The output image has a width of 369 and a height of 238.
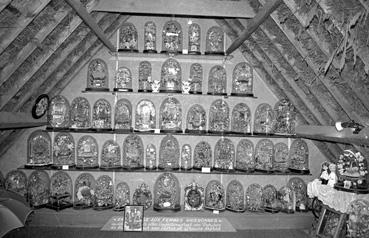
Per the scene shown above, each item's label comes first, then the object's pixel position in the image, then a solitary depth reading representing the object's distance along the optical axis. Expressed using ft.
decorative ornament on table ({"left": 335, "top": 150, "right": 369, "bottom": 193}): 12.71
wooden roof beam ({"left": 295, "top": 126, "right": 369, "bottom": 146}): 12.20
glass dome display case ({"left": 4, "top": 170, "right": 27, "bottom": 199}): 16.40
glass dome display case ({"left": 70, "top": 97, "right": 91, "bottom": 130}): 16.72
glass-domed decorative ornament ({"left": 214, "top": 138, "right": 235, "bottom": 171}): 17.02
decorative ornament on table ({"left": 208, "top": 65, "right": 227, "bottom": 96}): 17.15
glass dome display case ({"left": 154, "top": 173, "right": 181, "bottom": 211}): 16.39
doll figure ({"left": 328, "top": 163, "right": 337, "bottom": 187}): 14.16
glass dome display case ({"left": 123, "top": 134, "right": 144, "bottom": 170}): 16.74
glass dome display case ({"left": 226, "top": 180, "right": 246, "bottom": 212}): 16.75
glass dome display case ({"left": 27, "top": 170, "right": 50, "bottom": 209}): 16.11
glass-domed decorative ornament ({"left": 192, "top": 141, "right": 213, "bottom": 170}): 16.94
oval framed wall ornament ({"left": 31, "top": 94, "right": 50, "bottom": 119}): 15.55
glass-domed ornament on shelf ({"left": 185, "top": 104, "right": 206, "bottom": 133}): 17.02
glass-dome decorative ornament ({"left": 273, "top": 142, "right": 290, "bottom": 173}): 17.25
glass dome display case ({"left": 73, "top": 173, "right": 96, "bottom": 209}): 16.37
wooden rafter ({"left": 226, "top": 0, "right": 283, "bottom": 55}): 10.57
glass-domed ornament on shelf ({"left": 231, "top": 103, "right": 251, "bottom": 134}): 17.13
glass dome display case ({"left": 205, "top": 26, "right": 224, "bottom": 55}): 17.19
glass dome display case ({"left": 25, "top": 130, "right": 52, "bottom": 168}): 16.49
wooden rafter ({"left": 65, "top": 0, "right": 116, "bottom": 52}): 10.74
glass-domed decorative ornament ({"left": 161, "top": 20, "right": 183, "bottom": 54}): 16.79
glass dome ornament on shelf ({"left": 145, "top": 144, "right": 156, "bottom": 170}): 16.93
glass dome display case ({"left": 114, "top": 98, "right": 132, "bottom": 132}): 16.81
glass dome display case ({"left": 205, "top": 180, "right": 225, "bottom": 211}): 16.58
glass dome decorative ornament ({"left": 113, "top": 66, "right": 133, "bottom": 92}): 17.06
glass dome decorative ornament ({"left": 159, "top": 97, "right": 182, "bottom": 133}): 16.78
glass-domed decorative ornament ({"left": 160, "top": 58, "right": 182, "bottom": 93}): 16.93
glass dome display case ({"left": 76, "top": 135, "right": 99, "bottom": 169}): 16.80
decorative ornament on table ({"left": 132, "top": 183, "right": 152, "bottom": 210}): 16.57
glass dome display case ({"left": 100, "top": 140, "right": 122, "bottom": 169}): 16.85
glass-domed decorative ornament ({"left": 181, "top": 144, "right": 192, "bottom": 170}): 17.05
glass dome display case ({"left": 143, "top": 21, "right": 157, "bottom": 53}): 16.89
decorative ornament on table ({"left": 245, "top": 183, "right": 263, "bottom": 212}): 16.84
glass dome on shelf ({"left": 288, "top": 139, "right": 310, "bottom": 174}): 17.08
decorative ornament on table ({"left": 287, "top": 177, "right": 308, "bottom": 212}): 16.83
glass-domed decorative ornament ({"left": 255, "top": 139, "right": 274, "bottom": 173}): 17.04
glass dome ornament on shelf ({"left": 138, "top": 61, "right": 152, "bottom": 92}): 16.90
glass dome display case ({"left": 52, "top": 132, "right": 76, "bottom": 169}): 16.61
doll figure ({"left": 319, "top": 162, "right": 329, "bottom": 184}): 14.55
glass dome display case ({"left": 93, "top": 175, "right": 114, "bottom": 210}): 16.30
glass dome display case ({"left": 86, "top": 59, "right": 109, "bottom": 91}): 16.84
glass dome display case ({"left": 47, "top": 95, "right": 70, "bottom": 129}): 16.70
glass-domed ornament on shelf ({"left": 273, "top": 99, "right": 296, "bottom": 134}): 17.15
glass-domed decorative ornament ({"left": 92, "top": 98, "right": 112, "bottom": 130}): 16.81
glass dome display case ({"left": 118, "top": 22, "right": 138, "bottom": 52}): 16.85
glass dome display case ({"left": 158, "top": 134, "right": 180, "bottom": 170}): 16.80
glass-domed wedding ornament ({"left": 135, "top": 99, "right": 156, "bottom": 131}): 16.97
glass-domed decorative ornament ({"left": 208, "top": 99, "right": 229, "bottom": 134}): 17.06
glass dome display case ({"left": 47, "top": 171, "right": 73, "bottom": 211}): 16.01
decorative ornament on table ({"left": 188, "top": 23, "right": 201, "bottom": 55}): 16.96
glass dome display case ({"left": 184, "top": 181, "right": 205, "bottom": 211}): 16.56
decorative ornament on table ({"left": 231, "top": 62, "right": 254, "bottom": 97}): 17.29
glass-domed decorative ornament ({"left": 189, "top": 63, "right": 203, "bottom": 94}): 17.12
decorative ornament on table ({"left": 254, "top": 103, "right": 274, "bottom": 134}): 17.29
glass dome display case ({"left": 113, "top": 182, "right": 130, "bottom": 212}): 16.55
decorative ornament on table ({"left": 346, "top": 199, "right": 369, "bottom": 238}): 12.19
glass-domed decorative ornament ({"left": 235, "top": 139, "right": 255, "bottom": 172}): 17.10
